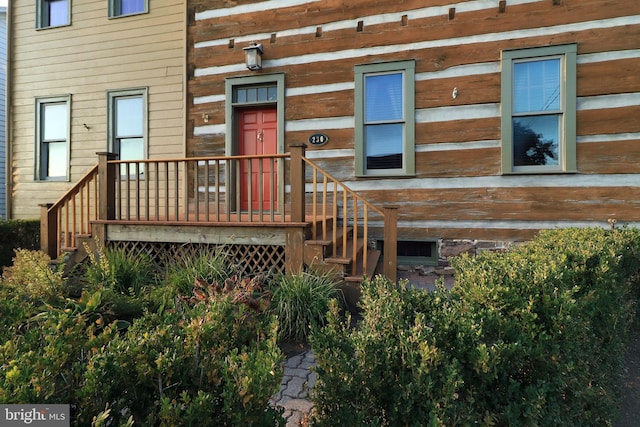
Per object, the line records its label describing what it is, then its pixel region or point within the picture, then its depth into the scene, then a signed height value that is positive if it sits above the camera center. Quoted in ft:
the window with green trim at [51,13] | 25.08 +13.90
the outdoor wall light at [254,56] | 19.97 +8.69
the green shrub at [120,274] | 13.29 -2.33
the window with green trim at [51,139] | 25.08 +5.13
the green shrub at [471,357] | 4.50 -1.92
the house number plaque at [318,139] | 19.57 +4.03
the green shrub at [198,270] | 12.55 -2.14
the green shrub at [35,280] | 11.35 -2.28
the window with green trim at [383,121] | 18.38 +4.76
